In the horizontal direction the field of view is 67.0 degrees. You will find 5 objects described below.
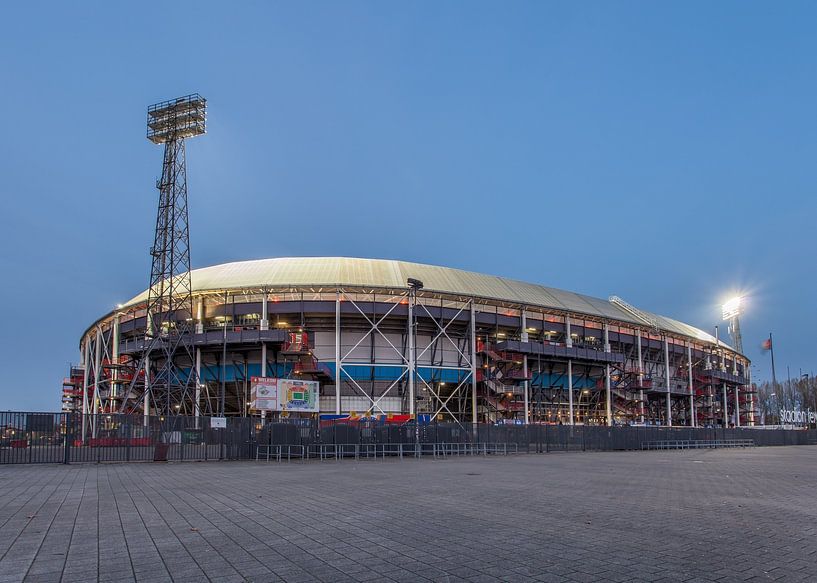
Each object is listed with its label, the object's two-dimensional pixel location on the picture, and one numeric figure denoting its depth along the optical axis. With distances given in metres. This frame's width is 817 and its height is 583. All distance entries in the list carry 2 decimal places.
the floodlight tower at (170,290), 55.59
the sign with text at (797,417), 103.61
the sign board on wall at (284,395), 36.75
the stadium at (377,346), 54.91
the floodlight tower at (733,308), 104.62
